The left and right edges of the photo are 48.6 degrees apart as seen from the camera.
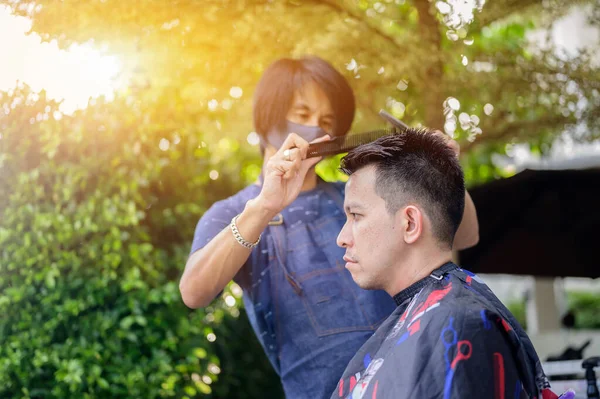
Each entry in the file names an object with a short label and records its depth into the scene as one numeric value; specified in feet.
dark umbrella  13.03
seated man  4.38
